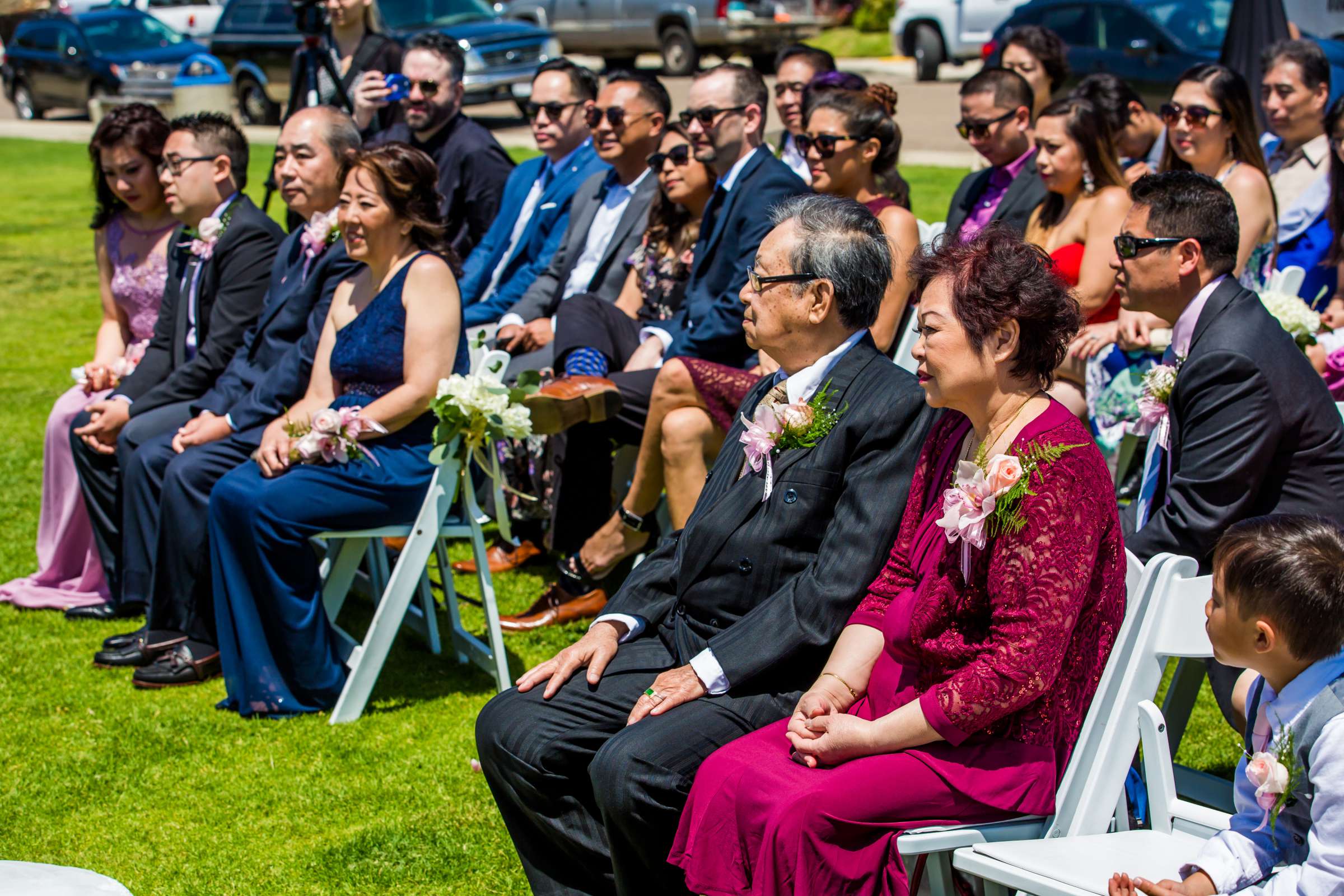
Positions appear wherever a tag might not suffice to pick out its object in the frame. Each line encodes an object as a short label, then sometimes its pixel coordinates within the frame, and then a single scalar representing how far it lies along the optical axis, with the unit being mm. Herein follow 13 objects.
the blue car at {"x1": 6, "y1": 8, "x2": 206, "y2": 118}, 23703
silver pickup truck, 24328
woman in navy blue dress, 4695
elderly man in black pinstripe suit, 3072
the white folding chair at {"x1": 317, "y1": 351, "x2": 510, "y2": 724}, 4652
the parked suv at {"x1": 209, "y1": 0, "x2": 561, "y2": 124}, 19891
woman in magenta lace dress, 2662
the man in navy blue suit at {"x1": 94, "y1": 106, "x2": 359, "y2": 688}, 5094
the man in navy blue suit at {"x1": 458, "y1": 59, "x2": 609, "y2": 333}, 7195
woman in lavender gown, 6051
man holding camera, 7711
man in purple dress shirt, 6191
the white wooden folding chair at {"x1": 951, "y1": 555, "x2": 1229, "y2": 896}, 2688
